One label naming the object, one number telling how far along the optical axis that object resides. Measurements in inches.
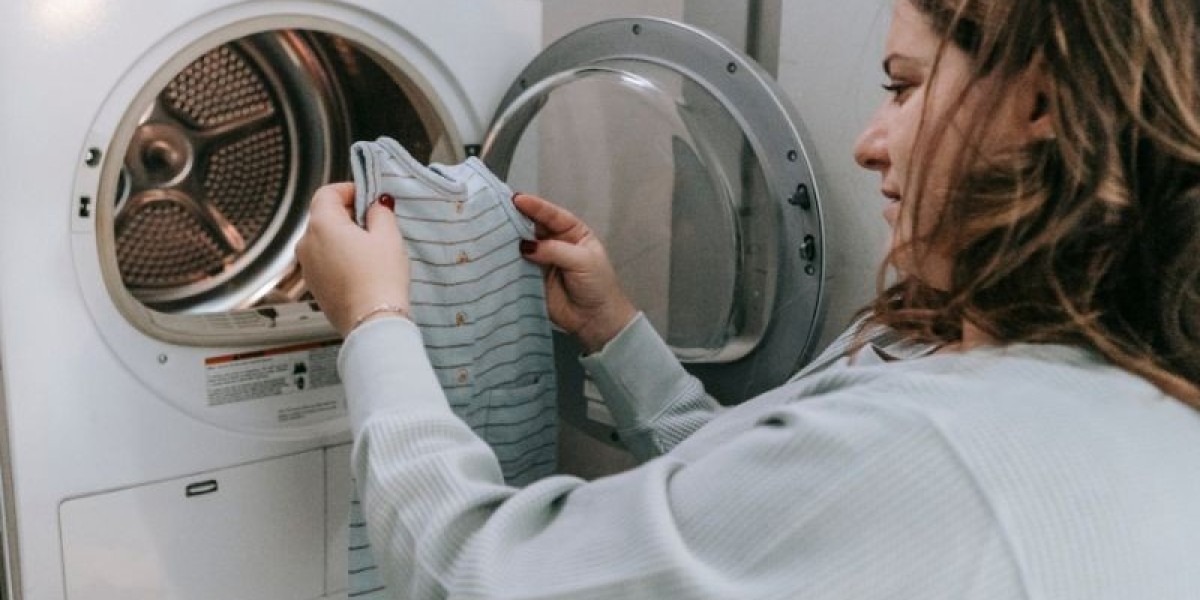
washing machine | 36.5
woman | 19.4
